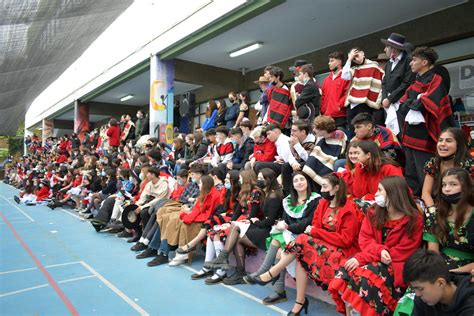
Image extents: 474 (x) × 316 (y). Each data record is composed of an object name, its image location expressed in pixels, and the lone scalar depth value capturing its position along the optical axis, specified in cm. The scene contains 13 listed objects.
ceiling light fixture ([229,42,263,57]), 901
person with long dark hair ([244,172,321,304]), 341
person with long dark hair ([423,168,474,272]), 229
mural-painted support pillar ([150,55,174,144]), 1010
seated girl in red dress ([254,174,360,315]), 290
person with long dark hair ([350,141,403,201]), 312
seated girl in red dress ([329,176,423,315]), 240
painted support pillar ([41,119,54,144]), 2377
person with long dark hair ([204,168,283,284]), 390
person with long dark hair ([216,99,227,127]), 816
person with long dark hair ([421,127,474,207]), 271
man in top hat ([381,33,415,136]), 379
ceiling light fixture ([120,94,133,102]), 1636
